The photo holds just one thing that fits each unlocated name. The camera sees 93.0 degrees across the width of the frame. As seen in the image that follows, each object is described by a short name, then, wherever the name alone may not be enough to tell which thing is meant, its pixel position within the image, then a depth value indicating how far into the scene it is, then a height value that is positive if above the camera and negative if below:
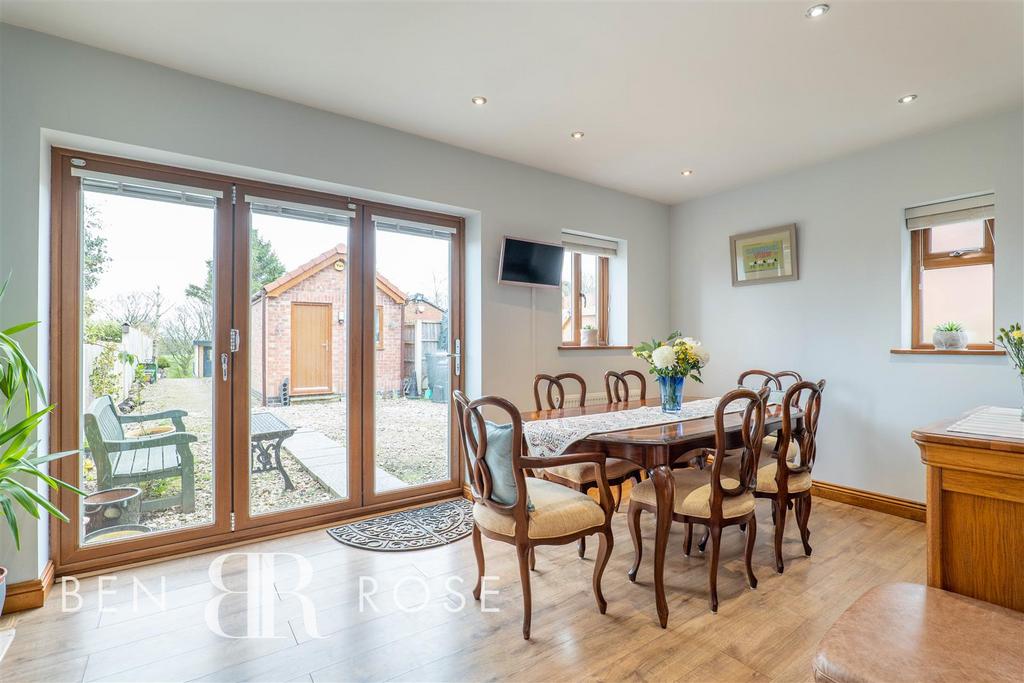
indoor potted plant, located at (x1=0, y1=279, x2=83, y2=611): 1.71 -0.37
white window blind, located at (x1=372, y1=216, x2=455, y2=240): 3.46 +0.88
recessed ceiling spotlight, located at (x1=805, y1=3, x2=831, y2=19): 2.06 +1.43
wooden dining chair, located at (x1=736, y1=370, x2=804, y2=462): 3.74 -0.27
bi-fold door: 2.52 -0.06
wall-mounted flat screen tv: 3.76 +0.67
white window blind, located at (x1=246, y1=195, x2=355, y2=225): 2.97 +0.88
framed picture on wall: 4.02 +0.77
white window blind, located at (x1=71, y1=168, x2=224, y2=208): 2.51 +0.87
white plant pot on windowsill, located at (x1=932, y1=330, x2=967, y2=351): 3.17 +0.02
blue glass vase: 2.99 -0.29
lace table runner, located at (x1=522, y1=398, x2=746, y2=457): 2.32 -0.41
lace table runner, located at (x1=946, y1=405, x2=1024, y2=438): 1.17 -0.21
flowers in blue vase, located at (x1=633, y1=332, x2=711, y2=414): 2.91 -0.10
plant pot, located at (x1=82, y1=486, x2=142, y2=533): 2.53 -0.84
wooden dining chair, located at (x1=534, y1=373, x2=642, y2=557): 2.73 -0.74
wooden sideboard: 1.06 -0.39
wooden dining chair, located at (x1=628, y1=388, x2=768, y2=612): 2.16 -0.71
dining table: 2.10 -0.47
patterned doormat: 2.89 -1.16
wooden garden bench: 2.54 -0.57
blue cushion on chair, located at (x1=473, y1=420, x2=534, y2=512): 1.96 -0.48
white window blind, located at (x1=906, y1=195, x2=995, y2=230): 3.11 +0.88
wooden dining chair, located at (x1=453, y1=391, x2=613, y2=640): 1.96 -0.67
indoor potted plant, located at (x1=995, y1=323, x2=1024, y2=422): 1.40 +0.00
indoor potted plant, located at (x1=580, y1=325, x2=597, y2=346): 4.50 +0.09
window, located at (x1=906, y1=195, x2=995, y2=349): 3.17 +0.52
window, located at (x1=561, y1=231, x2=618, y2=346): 4.44 +0.56
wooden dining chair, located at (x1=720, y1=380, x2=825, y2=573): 2.50 -0.69
